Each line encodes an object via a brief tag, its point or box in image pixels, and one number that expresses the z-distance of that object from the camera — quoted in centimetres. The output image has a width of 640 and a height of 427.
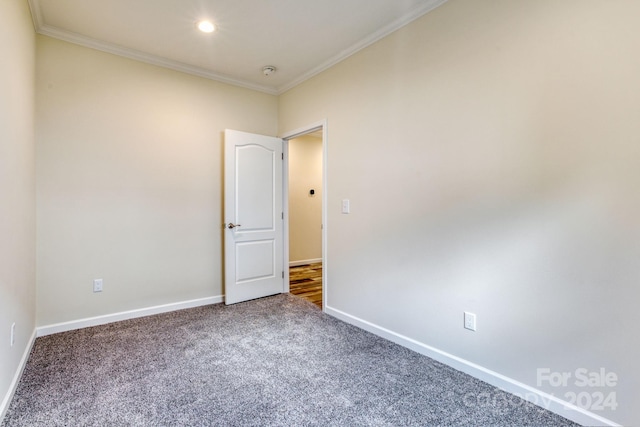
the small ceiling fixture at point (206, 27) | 258
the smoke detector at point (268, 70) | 340
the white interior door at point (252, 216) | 357
